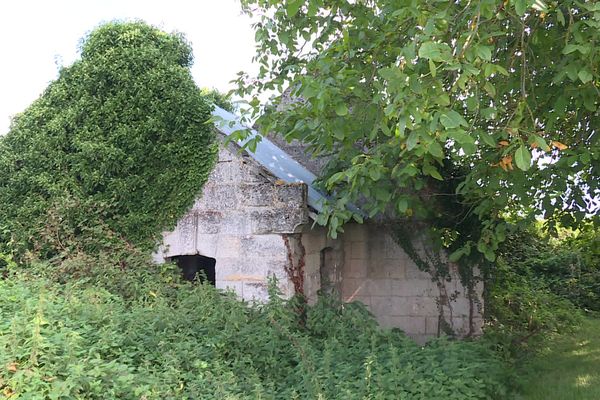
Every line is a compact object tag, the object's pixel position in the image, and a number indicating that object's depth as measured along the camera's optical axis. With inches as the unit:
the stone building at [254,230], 279.4
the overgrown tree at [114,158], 289.0
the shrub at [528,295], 358.9
